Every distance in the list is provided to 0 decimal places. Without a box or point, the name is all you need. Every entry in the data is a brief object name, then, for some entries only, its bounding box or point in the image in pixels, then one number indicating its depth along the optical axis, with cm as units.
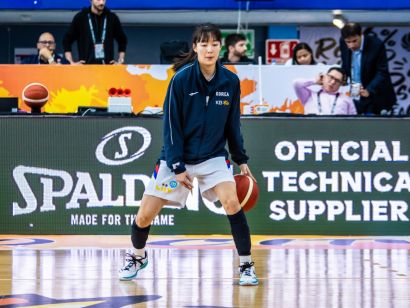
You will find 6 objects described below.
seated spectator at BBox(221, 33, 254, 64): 1544
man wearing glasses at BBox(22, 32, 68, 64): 1575
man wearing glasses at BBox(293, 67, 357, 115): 1432
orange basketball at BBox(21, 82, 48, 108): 1342
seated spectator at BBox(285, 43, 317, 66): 1545
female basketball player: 898
